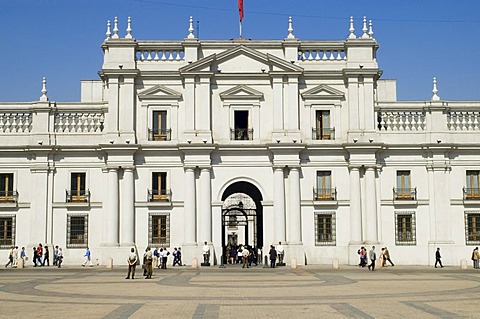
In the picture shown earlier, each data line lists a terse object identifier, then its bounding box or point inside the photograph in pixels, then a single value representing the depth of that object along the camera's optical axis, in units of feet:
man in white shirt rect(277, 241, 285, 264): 167.12
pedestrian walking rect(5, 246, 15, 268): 166.50
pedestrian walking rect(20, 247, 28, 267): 169.27
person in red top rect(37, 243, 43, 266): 168.25
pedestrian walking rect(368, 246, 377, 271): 154.00
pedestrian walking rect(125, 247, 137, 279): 122.06
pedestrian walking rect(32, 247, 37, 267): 167.94
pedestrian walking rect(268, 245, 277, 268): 161.07
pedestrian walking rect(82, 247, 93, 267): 168.50
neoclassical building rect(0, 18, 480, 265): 172.55
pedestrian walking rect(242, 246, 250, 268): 162.51
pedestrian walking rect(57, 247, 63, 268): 165.17
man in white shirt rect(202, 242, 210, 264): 166.61
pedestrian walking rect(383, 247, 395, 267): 164.14
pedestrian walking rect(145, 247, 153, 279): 126.00
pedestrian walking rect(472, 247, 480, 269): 163.63
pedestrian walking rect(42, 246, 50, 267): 169.48
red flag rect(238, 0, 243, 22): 184.75
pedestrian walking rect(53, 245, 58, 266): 170.04
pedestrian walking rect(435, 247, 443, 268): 164.35
